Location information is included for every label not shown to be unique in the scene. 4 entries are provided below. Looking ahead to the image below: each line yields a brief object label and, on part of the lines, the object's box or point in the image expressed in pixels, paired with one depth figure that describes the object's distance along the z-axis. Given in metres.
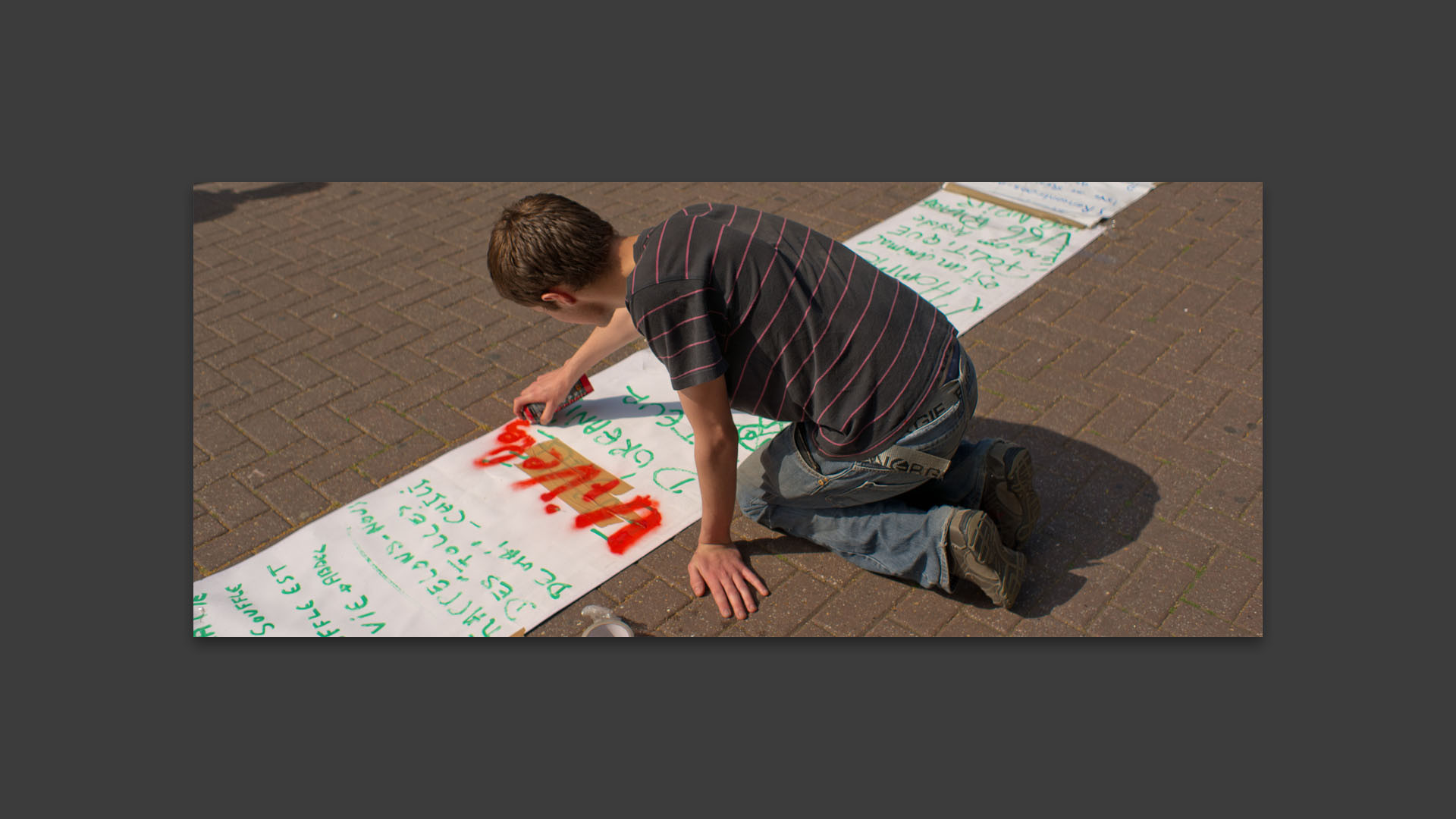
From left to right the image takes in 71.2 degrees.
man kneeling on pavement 2.33
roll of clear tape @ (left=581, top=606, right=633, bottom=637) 2.75
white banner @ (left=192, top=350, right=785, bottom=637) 2.88
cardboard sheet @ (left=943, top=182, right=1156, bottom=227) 5.04
